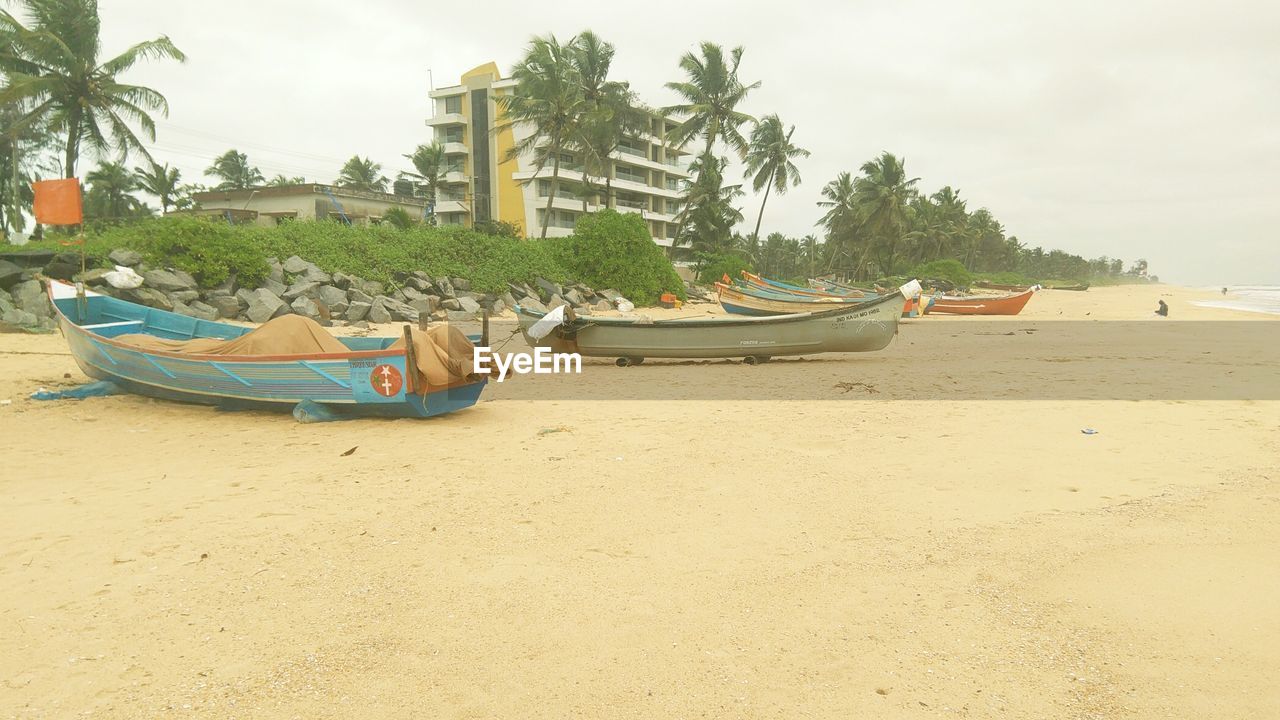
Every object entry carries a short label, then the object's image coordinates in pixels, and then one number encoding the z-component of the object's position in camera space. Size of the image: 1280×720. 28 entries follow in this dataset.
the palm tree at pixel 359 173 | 56.28
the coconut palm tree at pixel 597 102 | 33.16
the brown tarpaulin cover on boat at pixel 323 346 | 7.73
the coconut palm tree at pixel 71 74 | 22.42
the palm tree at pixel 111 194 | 41.69
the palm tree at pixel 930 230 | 61.12
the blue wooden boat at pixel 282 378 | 7.75
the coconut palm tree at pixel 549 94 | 31.52
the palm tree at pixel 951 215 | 64.50
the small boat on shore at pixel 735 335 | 13.56
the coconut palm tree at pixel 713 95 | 38.03
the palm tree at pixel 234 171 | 55.91
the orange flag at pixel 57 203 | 10.38
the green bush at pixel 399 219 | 29.53
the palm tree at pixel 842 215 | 55.65
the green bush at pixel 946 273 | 51.81
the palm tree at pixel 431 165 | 50.09
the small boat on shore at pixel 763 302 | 24.44
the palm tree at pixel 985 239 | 80.56
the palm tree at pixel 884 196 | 50.44
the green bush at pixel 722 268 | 36.81
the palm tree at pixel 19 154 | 24.44
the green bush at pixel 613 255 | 27.48
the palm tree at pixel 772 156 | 42.88
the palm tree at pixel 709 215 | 41.88
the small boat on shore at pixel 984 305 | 29.36
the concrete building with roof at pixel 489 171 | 49.50
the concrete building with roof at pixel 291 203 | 34.12
